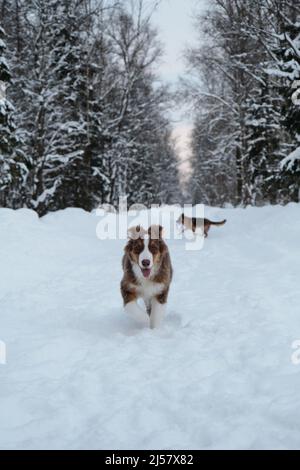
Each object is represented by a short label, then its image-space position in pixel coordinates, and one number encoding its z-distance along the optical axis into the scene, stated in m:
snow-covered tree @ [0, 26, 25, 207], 12.43
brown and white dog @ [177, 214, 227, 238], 12.85
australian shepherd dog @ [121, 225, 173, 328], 4.73
